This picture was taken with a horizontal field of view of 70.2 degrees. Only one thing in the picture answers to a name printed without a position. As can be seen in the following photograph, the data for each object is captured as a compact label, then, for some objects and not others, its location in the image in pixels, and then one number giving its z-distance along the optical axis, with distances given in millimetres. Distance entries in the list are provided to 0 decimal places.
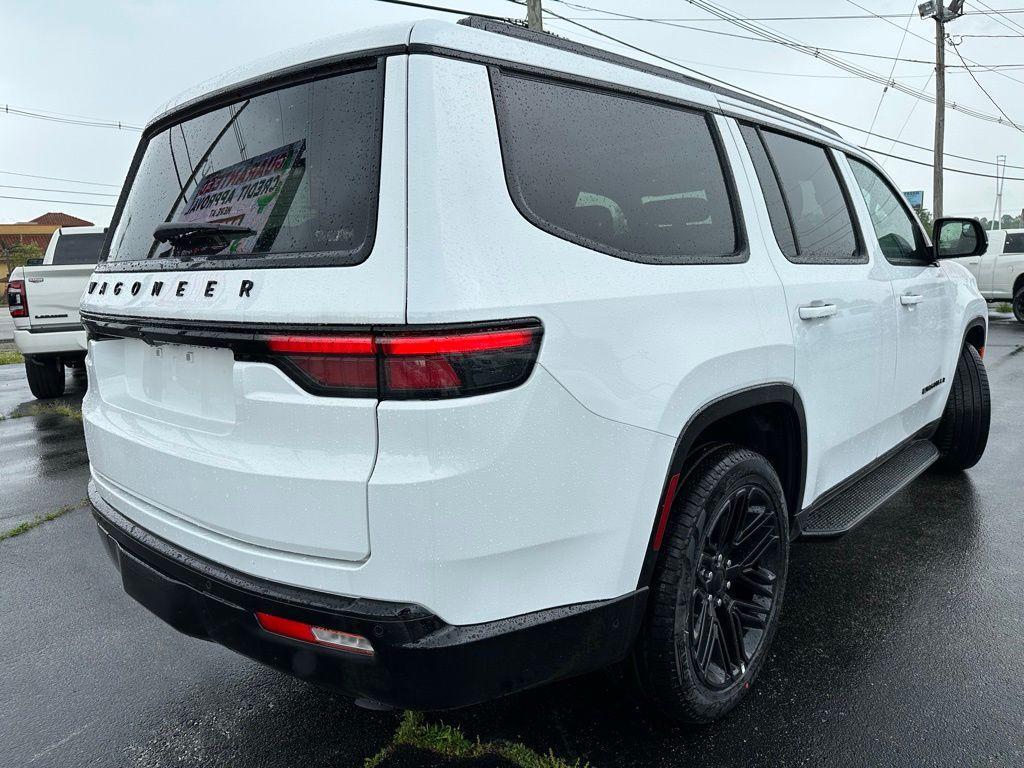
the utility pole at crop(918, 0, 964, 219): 22594
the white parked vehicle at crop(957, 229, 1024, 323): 14414
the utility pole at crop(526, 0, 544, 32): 14281
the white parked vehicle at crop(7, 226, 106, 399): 7312
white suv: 1497
